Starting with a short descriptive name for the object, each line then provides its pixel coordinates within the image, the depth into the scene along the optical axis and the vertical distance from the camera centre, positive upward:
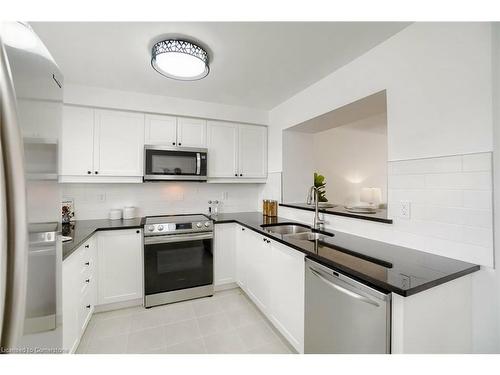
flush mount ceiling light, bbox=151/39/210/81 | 1.50 +0.92
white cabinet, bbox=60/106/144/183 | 2.24 +0.45
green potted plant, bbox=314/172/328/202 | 3.65 +0.16
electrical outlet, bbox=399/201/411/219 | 1.44 -0.13
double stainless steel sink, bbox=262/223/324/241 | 2.11 -0.42
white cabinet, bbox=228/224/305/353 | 1.55 -0.78
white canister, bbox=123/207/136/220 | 2.56 -0.28
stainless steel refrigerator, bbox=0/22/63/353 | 0.41 -0.02
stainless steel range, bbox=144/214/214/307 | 2.25 -0.75
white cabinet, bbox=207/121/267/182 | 2.79 +0.48
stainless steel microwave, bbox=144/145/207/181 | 2.41 +0.28
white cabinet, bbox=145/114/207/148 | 2.51 +0.67
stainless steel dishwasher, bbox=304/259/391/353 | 0.99 -0.65
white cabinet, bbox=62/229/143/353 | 1.87 -0.77
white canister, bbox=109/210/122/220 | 2.52 -0.30
